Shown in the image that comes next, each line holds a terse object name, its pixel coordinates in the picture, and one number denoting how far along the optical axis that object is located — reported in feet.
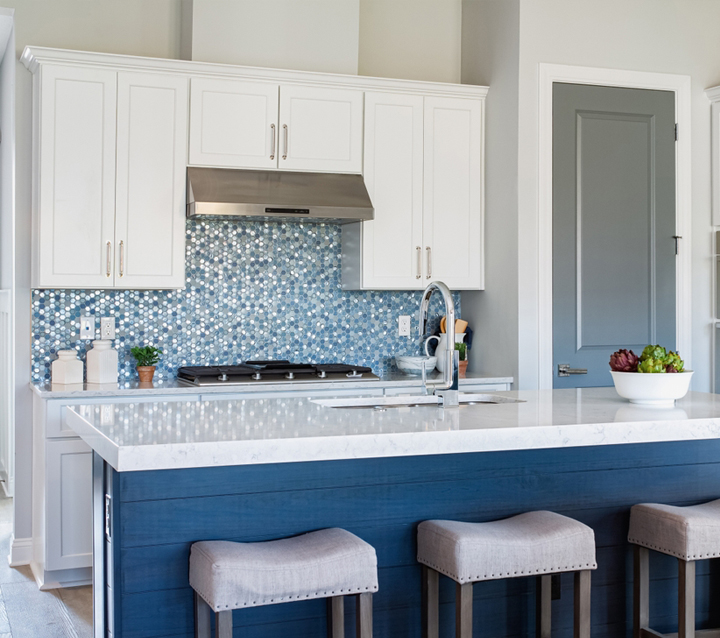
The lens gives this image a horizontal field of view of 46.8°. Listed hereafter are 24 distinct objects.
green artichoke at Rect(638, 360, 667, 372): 8.71
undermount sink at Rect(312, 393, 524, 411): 8.92
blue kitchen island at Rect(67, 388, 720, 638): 6.89
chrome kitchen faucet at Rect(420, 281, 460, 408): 8.64
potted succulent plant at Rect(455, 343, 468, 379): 14.89
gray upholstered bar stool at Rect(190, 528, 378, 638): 6.21
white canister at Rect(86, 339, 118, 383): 13.04
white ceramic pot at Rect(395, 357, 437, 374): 14.48
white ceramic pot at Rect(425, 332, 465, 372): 14.63
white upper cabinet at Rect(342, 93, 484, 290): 14.42
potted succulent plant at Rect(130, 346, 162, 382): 13.39
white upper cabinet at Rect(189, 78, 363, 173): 13.46
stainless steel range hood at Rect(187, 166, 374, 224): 13.00
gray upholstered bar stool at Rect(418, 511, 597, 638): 6.84
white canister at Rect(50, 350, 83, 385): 12.75
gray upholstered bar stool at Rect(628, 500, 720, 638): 7.51
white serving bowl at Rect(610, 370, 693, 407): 8.66
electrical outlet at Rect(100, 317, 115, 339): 13.74
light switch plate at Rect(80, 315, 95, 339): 13.61
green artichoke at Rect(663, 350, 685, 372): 8.77
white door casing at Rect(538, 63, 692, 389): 14.30
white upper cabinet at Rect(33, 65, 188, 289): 12.70
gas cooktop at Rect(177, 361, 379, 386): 12.97
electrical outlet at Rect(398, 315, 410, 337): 15.64
